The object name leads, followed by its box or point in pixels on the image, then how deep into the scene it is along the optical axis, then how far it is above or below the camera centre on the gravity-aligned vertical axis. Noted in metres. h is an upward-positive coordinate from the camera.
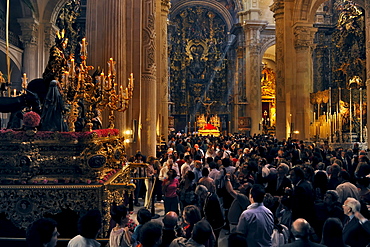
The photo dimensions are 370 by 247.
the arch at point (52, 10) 24.25 +8.06
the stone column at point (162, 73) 24.58 +3.92
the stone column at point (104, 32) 11.07 +2.99
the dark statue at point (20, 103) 6.86 +0.47
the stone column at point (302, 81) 23.33 +2.94
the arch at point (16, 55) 22.17 +4.61
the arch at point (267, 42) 40.53 +9.56
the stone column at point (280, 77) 24.89 +3.39
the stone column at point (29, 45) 23.41 +5.42
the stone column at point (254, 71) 38.66 +6.00
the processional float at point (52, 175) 5.55 -0.77
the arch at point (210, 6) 48.43 +16.16
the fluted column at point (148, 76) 17.09 +2.47
